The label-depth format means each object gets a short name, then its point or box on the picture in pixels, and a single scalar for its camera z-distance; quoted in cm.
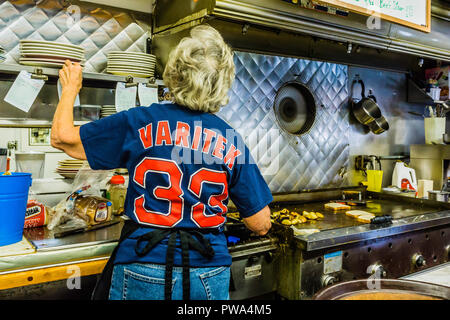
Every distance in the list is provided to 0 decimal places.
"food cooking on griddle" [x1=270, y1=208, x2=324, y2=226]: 222
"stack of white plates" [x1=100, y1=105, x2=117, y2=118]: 228
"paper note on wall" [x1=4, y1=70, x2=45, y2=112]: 183
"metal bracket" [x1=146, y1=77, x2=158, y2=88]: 218
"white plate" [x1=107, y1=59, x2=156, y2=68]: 214
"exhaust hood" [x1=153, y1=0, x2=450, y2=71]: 204
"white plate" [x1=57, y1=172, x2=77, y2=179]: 221
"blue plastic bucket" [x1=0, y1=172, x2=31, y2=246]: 151
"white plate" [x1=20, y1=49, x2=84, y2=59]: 186
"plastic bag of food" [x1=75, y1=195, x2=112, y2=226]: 191
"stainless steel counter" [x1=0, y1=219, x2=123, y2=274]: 144
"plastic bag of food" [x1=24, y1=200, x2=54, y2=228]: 183
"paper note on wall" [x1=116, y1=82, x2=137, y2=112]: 213
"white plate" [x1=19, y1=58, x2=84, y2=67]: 186
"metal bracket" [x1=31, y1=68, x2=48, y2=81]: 185
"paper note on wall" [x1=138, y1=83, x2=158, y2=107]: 217
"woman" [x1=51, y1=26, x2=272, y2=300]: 131
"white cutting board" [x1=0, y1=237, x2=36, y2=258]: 145
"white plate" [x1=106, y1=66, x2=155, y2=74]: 214
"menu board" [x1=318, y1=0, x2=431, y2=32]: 233
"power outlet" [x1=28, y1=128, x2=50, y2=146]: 269
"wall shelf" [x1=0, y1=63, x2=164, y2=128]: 202
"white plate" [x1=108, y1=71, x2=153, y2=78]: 215
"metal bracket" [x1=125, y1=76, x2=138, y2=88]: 213
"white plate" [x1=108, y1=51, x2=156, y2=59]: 214
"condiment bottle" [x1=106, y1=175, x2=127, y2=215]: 223
